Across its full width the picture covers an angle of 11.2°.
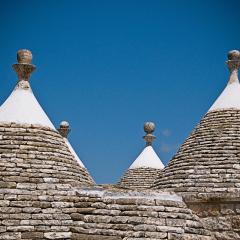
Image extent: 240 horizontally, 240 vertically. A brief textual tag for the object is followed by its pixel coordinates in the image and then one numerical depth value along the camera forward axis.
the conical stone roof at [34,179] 16.46
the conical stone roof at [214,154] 23.21
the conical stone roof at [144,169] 37.42
